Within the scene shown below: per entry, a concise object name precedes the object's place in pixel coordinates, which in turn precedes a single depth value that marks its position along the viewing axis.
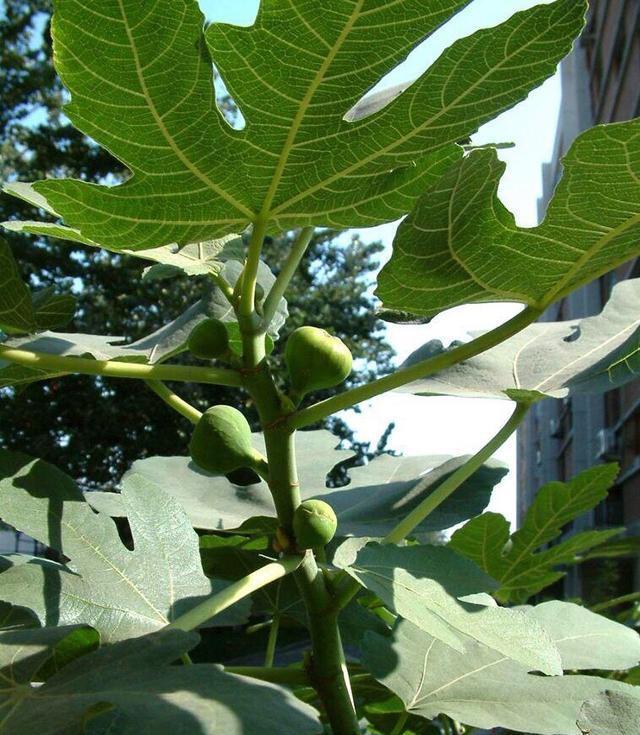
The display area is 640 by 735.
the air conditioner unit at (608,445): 10.94
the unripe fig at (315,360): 0.58
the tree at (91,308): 10.66
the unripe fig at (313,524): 0.54
